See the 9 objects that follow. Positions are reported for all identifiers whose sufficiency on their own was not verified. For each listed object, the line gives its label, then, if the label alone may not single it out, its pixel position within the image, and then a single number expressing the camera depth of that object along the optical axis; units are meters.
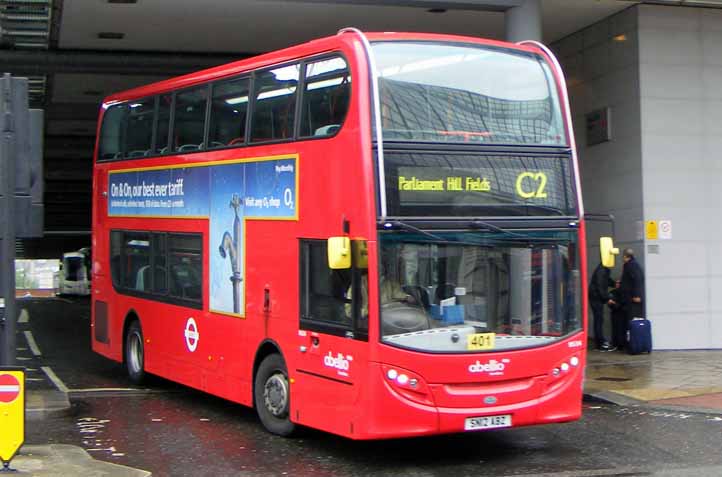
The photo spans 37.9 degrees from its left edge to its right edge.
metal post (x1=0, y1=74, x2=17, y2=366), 9.19
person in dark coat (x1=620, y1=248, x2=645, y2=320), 17.73
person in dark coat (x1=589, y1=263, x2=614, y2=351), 18.31
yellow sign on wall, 17.98
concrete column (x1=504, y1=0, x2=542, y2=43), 16.62
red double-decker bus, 9.15
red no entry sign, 8.98
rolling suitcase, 17.52
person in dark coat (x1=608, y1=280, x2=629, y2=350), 18.09
